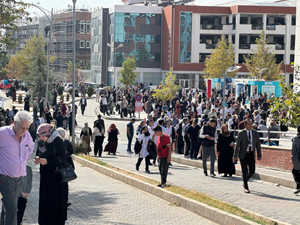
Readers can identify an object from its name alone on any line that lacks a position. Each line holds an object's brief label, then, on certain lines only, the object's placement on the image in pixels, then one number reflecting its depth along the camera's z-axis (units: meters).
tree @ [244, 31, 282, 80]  65.81
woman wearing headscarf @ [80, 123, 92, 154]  20.24
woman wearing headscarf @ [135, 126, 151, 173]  15.05
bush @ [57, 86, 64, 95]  64.75
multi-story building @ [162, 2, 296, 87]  74.50
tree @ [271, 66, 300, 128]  13.24
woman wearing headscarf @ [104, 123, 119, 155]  20.36
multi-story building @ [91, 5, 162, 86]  83.75
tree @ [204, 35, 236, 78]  68.38
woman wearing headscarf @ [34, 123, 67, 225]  7.05
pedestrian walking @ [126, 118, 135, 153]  21.58
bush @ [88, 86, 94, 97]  65.13
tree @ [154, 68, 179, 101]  41.66
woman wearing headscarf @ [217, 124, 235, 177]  13.30
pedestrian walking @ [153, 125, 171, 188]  11.60
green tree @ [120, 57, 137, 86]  68.19
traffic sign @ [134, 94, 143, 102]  35.41
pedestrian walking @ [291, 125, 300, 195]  10.65
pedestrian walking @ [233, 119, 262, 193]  11.01
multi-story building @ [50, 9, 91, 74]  109.38
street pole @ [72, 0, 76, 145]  20.68
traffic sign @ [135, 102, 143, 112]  36.47
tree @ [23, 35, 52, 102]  45.16
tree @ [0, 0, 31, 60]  16.50
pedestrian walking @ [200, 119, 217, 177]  13.62
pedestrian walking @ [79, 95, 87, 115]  39.31
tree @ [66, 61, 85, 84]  83.69
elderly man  6.25
